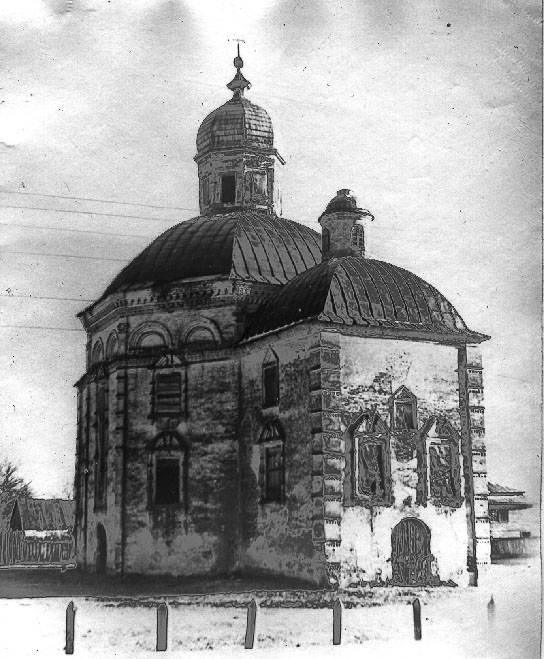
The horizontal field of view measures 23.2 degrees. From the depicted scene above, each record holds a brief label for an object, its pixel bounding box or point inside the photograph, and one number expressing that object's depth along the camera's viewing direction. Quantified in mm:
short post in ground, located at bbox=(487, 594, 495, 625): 16234
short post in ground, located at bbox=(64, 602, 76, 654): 15172
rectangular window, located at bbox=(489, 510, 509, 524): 17297
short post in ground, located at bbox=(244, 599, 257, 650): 15570
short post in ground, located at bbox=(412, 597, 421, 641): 15930
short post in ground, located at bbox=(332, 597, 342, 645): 15734
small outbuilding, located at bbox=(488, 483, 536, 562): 16797
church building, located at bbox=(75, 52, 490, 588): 18297
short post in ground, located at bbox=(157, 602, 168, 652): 15316
